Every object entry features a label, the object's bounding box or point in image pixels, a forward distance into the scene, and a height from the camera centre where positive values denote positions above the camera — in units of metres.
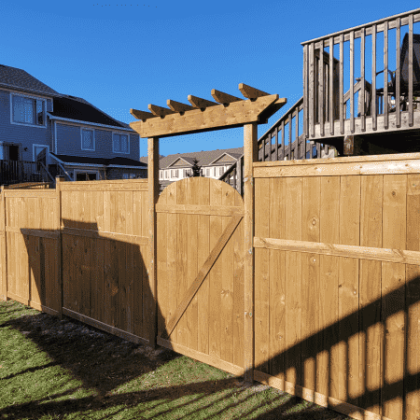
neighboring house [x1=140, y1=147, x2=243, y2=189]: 51.34 +4.44
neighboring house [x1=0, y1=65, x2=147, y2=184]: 21.66 +3.82
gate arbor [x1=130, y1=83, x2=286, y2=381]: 4.18 -0.68
